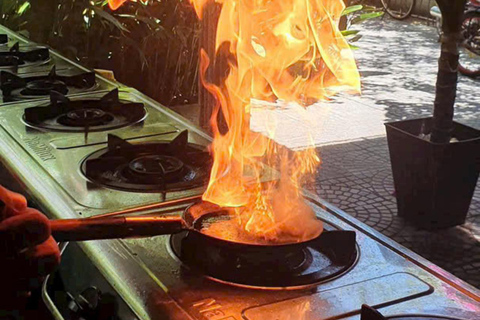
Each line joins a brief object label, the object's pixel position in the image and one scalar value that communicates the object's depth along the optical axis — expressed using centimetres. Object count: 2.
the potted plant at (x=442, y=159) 456
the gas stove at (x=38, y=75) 321
